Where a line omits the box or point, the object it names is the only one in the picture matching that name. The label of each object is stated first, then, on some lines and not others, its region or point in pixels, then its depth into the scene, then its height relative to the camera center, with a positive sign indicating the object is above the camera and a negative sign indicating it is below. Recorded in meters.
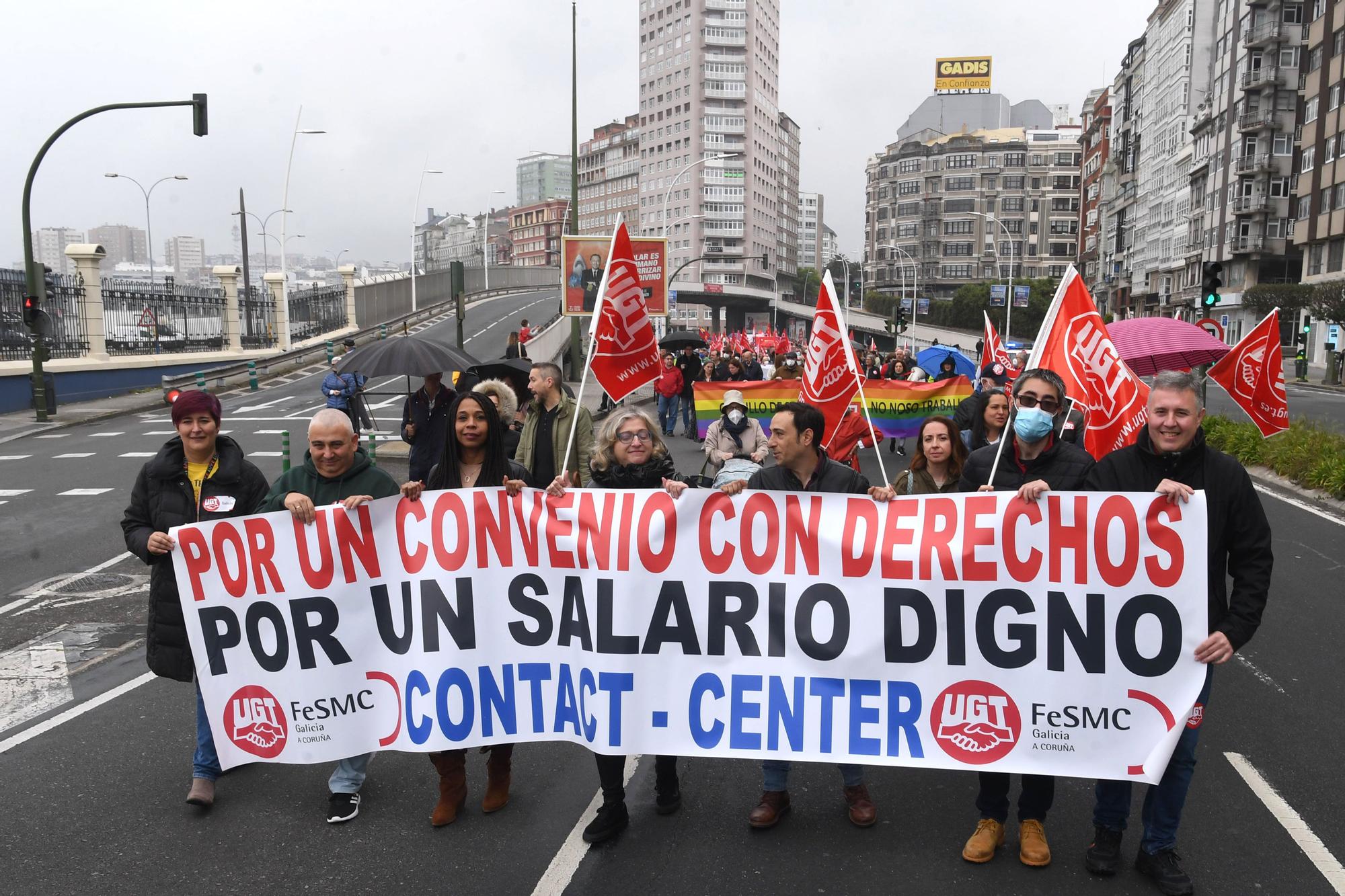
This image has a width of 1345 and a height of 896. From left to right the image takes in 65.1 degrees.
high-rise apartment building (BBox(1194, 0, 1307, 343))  63.47 +8.97
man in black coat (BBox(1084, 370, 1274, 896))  3.82 -0.98
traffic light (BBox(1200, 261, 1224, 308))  18.78 +0.19
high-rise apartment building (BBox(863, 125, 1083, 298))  128.38 +10.76
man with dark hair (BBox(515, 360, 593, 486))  7.25 -0.92
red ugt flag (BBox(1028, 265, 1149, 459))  6.59 -0.48
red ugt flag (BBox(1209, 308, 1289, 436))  9.77 -0.76
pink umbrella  13.24 -0.63
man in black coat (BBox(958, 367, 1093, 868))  4.09 -0.79
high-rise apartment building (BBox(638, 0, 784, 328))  138.75 +21.92
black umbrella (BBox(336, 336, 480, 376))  11.97 -0.75
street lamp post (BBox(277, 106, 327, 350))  41.36 -0.48
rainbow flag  16.53 -1.65
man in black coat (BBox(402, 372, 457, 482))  9.61 -1.20
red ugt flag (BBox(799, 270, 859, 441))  7.25 -0.51
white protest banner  4.05 -1.35
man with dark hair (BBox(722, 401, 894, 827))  4.41 -0.78
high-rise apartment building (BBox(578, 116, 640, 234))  162.00 +18.71
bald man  4.46 -0.84
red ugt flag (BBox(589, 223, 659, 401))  6.14 -0.23
